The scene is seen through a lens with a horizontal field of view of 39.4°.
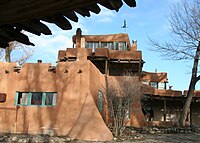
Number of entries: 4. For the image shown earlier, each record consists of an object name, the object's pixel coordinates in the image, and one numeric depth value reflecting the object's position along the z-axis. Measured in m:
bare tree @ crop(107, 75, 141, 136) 16.55
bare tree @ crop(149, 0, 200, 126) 22.86
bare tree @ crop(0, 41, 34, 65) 25.81
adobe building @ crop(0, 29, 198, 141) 14.88
